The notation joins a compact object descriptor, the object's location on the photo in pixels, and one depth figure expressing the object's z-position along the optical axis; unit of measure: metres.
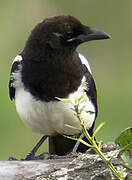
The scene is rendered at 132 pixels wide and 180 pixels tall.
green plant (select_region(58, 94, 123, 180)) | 4.92
